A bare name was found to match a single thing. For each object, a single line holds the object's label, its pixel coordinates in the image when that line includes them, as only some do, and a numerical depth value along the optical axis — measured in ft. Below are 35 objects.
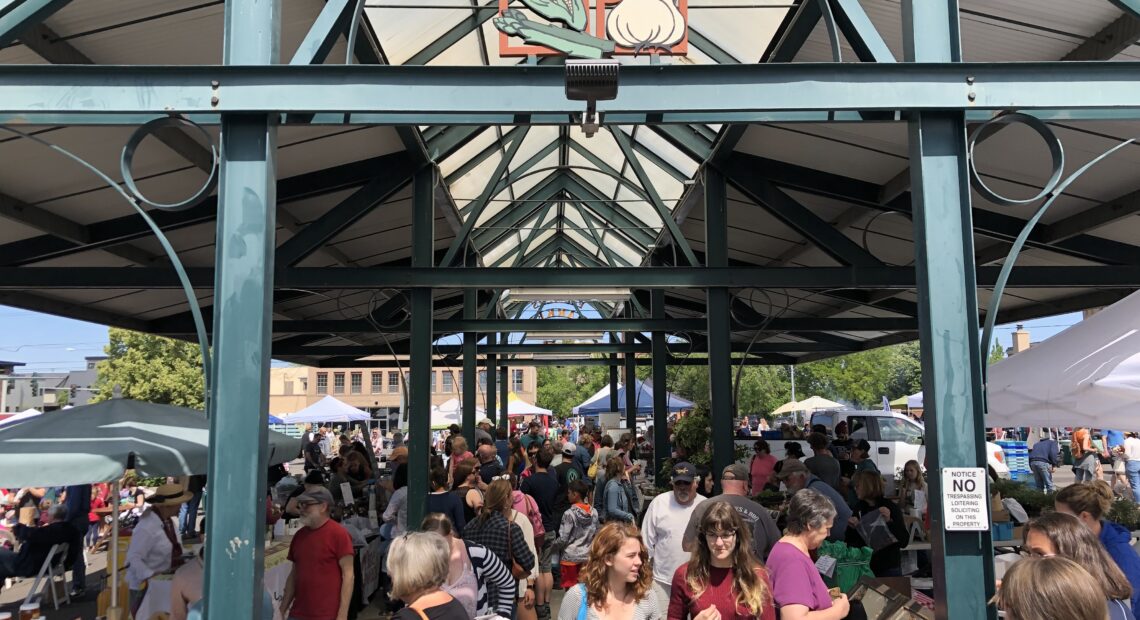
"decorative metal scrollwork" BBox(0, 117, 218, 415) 11.48
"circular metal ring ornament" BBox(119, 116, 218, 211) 11.61
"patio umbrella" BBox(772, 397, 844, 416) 114.01
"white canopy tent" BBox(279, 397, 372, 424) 91.04
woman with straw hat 21.36
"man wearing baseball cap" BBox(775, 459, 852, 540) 19.79
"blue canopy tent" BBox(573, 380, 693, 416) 88.63
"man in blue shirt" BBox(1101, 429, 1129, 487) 54.69
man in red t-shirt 16.08
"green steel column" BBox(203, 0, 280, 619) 11.50
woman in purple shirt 11.56
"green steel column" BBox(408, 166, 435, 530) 28.45
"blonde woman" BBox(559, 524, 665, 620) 10.94
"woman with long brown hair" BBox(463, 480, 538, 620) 18.71
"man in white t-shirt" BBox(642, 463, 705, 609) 17.02
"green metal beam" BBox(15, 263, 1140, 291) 28.32
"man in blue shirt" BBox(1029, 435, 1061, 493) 50.44
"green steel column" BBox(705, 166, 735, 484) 29.91
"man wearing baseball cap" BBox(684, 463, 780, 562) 16.43
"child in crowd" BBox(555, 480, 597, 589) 21.58
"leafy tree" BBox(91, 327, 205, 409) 144.46
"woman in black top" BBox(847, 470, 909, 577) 20.68
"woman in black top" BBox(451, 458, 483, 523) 21.33
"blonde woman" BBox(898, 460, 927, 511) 29.65
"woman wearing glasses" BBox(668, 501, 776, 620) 11.21
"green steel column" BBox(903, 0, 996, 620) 11.71
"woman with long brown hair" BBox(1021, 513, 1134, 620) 10.41
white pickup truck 56.49
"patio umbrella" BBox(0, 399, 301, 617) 15.30
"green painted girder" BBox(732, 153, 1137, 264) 29.60
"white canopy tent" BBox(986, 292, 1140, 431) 17.20
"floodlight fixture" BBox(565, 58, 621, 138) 11.68
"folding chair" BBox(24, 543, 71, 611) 28.14
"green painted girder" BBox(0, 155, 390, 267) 29.45
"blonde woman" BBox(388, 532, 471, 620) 10.38
